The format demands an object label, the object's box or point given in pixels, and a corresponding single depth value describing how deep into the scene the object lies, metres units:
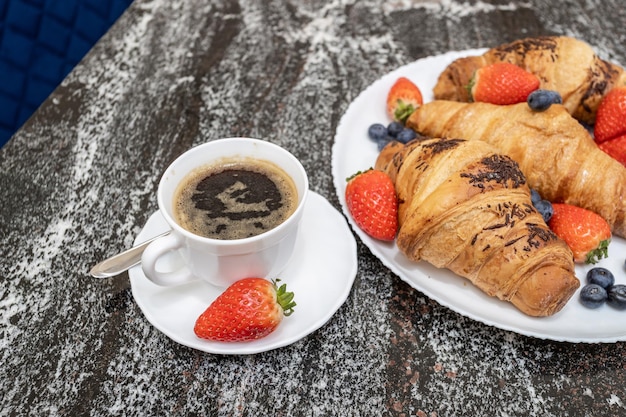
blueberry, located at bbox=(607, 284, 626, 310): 0.46
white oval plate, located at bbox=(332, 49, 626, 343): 0.45
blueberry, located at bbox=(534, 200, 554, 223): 0.50
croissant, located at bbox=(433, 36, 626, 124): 0.57
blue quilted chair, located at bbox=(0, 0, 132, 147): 0.75
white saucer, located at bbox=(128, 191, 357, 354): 0.43
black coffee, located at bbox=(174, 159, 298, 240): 0.44
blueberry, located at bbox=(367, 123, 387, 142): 0.57
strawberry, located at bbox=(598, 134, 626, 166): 0.55
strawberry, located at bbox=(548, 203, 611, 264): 0.49
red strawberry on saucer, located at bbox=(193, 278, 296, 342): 0.42
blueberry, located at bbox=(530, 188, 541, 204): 0.50
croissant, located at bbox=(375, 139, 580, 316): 0.45
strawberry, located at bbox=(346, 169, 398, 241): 0.49
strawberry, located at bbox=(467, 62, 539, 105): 0.56
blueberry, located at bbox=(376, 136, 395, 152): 0.57
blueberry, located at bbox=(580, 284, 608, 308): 0.46
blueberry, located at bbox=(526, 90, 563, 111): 0.53
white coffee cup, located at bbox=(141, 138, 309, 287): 0.42
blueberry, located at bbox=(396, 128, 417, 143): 0.57
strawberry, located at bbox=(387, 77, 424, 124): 0.59
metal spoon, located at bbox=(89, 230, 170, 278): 0.46
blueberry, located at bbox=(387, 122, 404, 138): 0.58
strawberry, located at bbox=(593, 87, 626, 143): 0.56
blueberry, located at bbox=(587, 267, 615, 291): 0.47
